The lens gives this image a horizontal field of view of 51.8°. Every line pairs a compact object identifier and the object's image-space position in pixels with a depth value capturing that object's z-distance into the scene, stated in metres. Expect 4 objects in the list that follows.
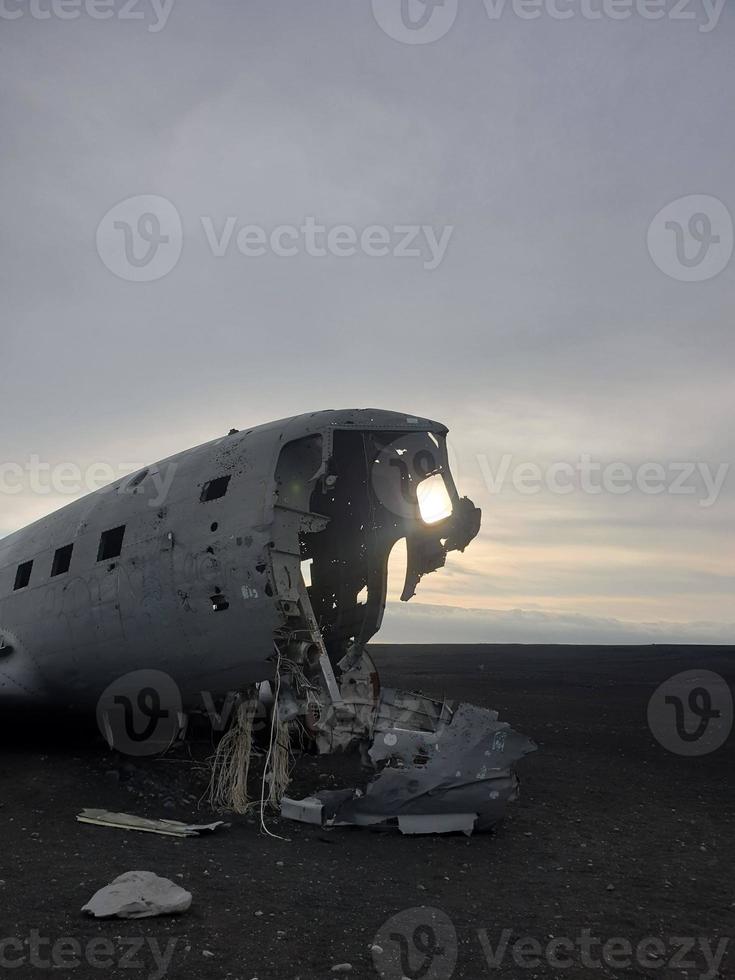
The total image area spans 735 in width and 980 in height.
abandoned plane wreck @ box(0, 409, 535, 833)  10.17
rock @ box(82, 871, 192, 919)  6.86
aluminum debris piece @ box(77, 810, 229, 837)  9.73
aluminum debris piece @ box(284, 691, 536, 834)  9.64
